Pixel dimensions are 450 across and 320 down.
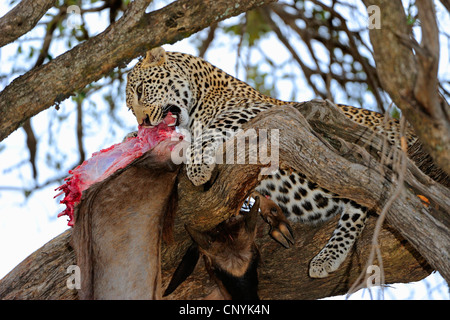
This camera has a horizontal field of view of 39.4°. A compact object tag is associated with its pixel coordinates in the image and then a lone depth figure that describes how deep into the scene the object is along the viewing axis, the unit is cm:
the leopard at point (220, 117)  459
